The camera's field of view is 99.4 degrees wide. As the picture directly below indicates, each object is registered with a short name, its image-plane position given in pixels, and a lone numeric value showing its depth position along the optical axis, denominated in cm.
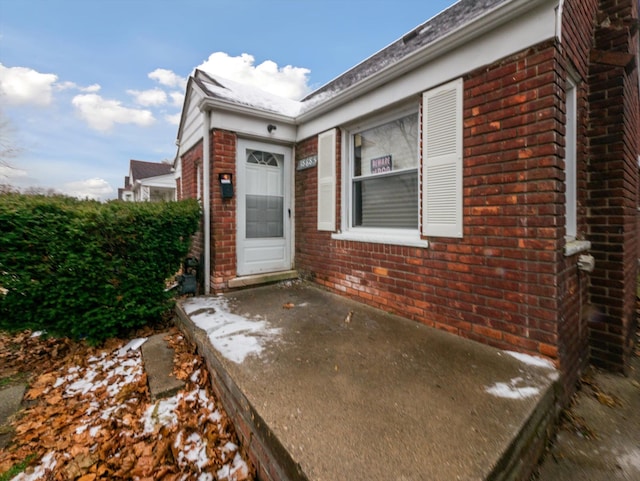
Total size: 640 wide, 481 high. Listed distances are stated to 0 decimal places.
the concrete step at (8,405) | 200
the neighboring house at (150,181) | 1897
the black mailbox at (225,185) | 418
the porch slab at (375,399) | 127
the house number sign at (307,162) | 450
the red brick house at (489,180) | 221
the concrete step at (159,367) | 234
